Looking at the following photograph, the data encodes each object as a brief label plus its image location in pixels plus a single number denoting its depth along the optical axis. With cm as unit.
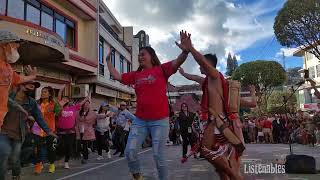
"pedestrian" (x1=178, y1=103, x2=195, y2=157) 755
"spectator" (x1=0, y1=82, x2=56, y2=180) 288
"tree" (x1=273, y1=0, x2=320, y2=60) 1637
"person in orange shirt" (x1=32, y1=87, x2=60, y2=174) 569
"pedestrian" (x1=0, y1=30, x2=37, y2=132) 256
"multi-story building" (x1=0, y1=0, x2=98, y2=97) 983
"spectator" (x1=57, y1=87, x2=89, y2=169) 634
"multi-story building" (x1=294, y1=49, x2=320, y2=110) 3431
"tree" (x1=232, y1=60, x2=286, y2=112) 3506
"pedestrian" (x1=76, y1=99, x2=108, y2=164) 732
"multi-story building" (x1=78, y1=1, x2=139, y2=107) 1684
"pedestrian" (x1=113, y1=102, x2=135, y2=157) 875
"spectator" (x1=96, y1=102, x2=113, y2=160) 830
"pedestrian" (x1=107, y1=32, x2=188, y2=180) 329
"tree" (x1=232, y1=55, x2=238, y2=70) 8002
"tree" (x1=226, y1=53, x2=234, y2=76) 7940
